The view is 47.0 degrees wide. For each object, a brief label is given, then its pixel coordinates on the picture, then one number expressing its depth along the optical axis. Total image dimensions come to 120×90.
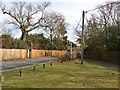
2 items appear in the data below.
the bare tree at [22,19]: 33.38
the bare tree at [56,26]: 42.58
